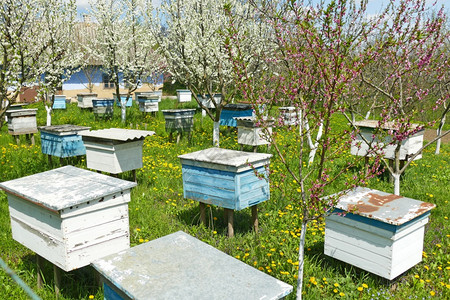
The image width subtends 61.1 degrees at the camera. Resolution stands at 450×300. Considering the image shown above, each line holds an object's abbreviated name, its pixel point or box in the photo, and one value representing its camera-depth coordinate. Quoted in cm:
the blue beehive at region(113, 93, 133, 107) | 2089
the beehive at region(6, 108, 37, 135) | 1108
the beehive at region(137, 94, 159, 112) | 1634
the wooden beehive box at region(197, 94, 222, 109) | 1923
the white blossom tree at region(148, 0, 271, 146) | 1102
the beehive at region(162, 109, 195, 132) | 1192
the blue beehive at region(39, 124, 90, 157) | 830
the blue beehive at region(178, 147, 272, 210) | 527
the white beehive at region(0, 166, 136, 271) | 370
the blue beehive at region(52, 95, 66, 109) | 1903
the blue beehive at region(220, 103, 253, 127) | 1305
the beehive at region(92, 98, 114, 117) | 1549
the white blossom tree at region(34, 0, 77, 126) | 985
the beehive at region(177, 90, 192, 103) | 2256
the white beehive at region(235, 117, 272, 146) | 1027
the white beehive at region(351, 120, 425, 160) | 821
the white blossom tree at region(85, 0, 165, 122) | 1512
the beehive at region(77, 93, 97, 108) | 1834
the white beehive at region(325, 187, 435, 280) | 414
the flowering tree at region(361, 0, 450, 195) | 499
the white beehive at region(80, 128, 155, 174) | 700
